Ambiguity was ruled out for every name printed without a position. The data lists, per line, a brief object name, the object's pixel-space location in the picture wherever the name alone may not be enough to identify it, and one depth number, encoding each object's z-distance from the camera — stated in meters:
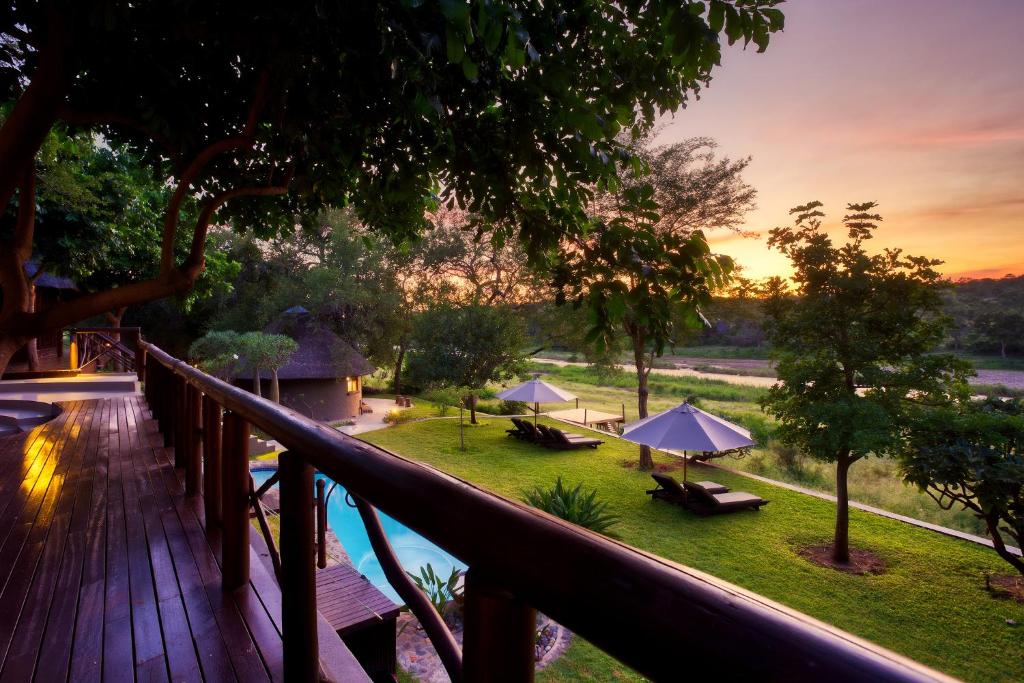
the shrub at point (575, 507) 8.98
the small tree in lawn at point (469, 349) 18.42
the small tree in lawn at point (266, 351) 18.42
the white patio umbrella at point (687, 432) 11.22
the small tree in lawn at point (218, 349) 18.84
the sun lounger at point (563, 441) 16.00
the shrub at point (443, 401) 23.02
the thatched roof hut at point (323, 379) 21.34
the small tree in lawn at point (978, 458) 6.39
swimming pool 9.89
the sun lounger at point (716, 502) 10.50
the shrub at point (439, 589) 6.78
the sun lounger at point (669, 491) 10.93
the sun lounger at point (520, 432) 17.18
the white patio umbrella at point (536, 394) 17.34
